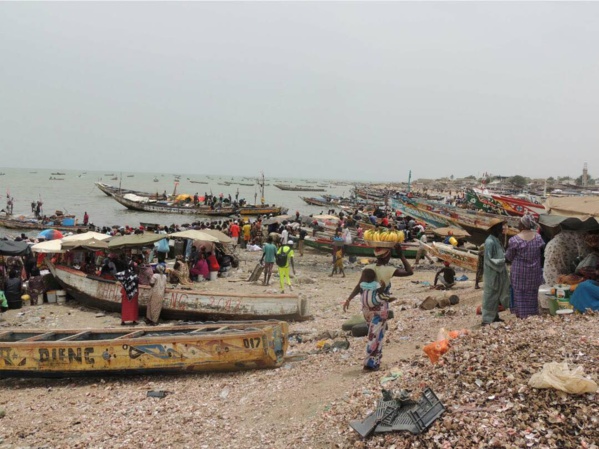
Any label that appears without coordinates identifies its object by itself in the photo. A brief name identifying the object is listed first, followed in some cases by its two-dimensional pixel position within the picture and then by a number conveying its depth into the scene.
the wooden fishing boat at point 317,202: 55.53
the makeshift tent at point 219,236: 15.17
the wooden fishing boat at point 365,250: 19.23
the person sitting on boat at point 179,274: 13.16
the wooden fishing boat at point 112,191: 50.13
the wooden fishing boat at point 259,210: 39.34
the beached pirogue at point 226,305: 9.93
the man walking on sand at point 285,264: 12.67
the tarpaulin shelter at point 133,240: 12.76
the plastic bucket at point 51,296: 12.91
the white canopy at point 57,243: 13.32
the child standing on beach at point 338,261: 16.42
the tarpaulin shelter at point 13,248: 11.74
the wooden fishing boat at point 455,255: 15.05
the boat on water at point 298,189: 116.13
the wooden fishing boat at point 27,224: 28.70
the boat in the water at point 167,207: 39.81
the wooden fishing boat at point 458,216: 19.17
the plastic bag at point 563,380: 3.59
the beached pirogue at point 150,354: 6.79
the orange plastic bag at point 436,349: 5.21
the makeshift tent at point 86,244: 13.09
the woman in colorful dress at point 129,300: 10.47
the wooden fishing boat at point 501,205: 21.08
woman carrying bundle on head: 5.53
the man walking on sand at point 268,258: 13.53
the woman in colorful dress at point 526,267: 6.38
